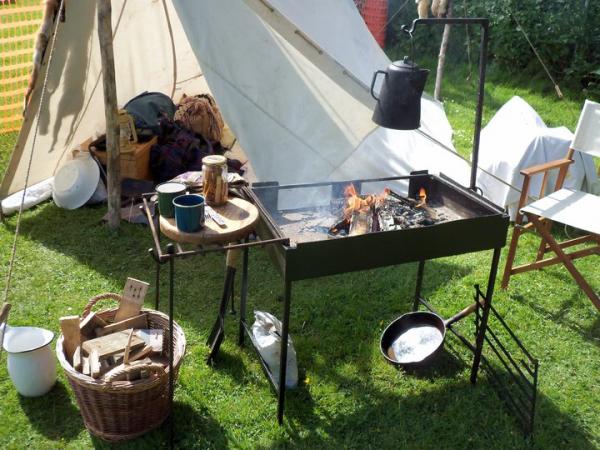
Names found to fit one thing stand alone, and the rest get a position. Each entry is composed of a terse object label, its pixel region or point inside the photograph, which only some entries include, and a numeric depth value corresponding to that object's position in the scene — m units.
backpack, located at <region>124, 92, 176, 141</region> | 5.12
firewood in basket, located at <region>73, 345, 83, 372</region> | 2.49
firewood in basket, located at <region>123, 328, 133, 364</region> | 2.51
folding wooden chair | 3.53
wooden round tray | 2.29
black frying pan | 3.07
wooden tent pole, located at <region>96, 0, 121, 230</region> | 3.96
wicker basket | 2.40
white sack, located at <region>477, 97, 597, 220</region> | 4.78
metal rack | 2.78
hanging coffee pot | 2.39
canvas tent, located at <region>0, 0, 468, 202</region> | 4.06
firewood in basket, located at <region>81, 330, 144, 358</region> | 2.54
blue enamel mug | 2.26
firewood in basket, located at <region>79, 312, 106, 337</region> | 2.69
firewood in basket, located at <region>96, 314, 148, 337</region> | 2.73
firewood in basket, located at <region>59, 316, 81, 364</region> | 2.56
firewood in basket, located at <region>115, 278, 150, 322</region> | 2.76
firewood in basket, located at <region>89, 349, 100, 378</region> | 2.42
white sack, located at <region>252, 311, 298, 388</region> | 2.94
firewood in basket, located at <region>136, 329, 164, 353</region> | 2.70
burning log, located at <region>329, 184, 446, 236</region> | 2.73
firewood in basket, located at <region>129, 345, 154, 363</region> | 2.58
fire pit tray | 2.38
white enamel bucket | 2.69
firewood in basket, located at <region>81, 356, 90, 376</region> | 2.46
